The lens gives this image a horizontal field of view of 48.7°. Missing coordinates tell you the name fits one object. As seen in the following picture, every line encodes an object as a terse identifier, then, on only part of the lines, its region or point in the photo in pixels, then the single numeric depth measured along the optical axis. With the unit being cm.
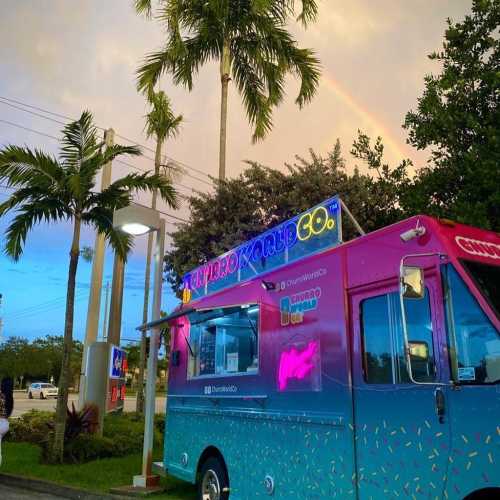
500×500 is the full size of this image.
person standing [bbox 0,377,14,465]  914
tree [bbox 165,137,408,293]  1291
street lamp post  862
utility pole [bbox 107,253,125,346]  1623
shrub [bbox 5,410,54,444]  1416
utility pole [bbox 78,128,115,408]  1697
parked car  4950
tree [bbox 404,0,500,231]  810
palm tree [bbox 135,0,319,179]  1519
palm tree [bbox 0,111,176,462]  1099
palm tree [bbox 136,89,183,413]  1995
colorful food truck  371
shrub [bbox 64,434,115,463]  1088
